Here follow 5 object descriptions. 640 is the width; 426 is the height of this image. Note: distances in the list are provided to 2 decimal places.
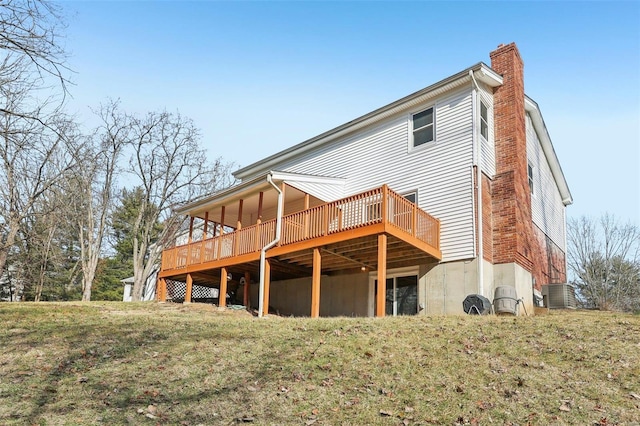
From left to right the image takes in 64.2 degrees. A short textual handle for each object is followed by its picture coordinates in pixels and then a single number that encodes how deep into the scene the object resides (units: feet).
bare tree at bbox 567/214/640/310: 112.78
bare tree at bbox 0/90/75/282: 66.08
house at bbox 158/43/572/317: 47.65
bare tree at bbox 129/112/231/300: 86.25
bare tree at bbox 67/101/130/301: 86.14
